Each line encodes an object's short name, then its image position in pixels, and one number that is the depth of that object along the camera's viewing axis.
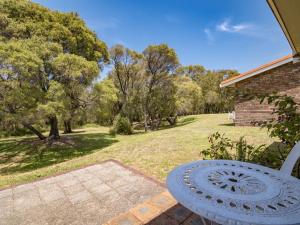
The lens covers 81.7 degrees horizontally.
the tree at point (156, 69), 14.10
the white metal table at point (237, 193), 1.02
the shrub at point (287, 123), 2.13
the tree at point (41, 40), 6.33
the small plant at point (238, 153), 3.12
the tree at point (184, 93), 16.30
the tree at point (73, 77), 7.14
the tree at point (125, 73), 14.49
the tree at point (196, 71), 32.94
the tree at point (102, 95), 8.52
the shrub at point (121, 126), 13.94
